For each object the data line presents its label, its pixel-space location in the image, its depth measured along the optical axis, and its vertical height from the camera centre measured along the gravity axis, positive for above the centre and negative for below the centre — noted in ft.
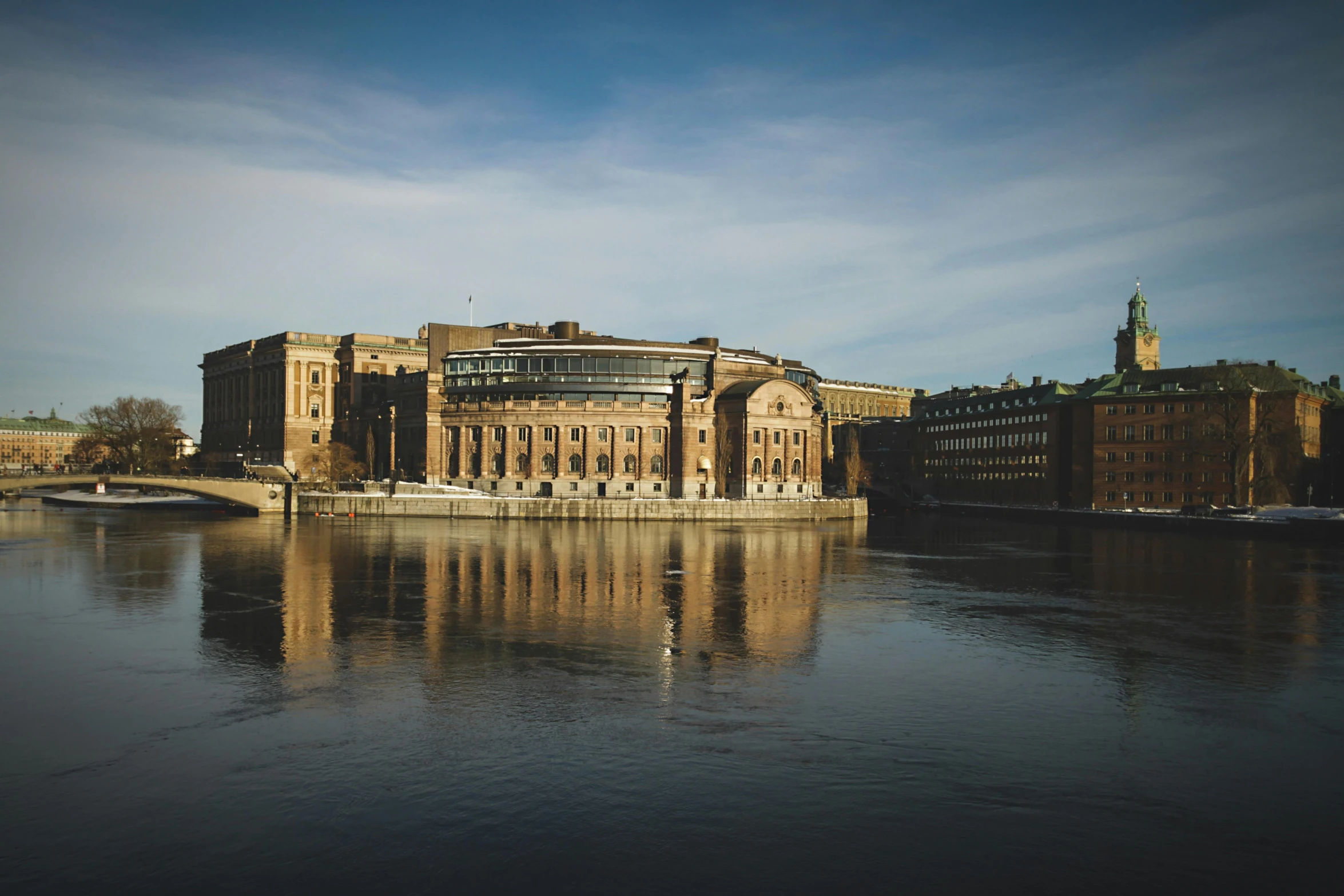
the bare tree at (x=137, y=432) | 486.79 +16.46
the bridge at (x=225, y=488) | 324.19 -7.76
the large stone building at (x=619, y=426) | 408.05 +17.74
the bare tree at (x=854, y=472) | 444.96 -0.41
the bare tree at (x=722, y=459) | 404.16 +4.36
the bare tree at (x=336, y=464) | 435.53 +1.05
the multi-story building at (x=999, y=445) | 453.99 +13.67
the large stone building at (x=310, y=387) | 547.08 +44.61
